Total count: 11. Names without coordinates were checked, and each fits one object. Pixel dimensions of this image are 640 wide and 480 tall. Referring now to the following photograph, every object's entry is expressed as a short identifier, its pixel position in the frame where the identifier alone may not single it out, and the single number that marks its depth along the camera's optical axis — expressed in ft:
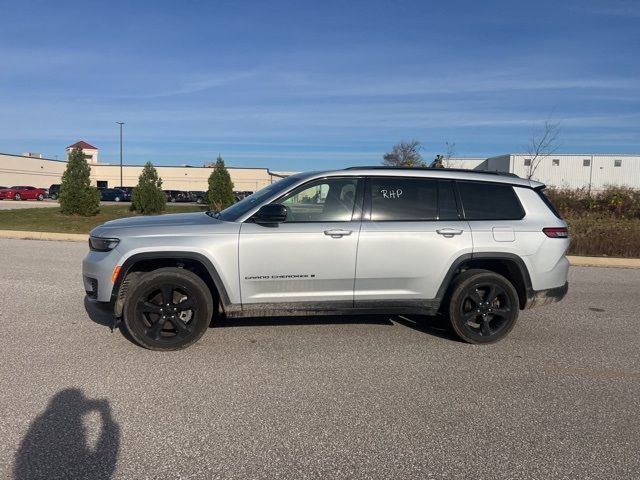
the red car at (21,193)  149.69
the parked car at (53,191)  159.12
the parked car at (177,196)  170.71
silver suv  15.88
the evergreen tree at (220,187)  91.45
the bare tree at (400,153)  118.85
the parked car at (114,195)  164.45
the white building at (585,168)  184.85
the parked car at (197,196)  170.04
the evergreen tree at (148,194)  78.54
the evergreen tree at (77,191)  67.82
